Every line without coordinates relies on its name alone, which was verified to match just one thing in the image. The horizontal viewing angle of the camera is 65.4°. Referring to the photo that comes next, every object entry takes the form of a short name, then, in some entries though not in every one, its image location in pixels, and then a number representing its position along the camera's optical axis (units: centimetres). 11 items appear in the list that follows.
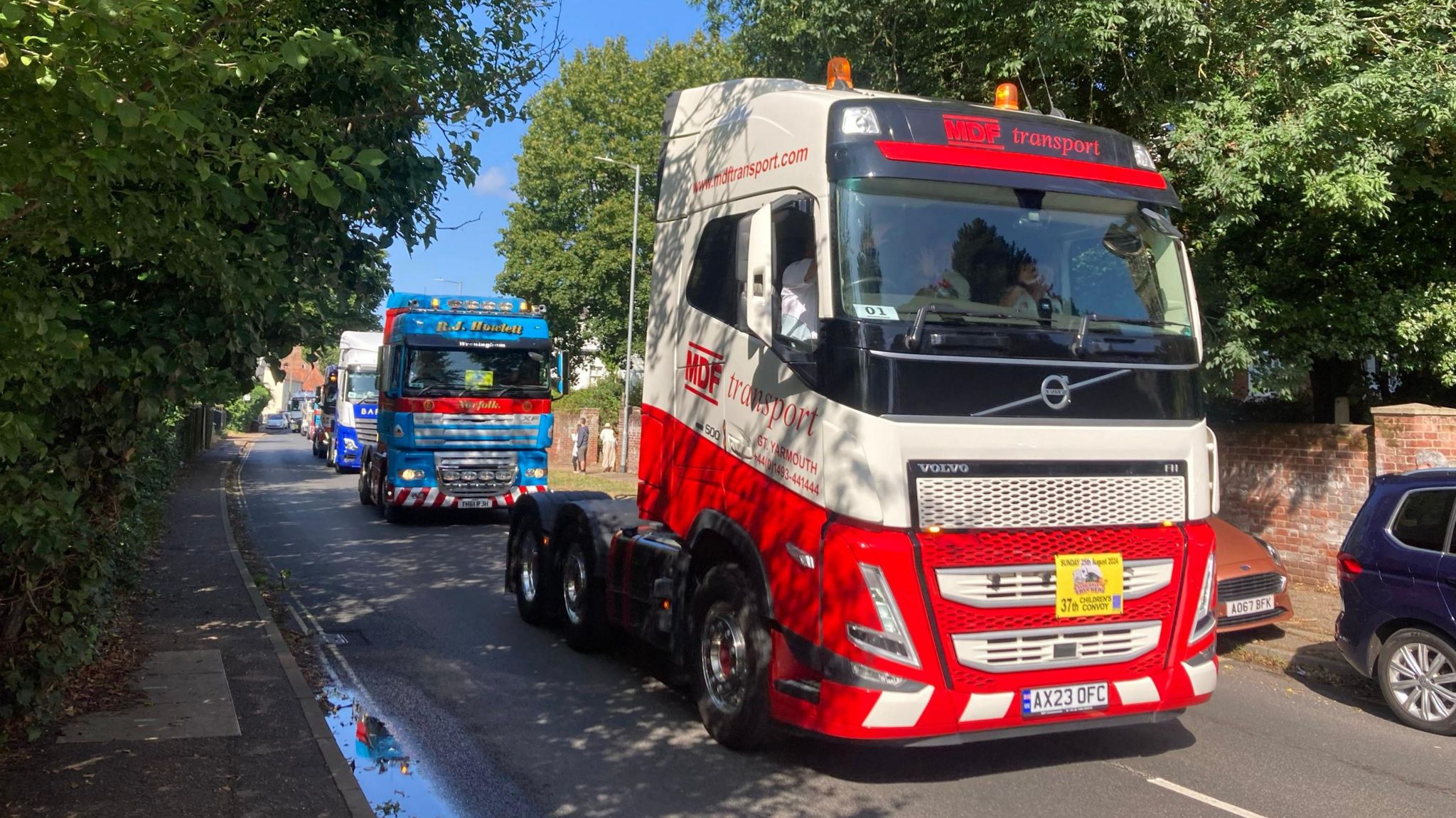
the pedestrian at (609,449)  3331
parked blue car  710
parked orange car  912
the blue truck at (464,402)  1705
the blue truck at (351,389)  2922
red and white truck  547
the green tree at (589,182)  4438
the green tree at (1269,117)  998
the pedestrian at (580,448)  3288
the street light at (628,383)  2990
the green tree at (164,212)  352
